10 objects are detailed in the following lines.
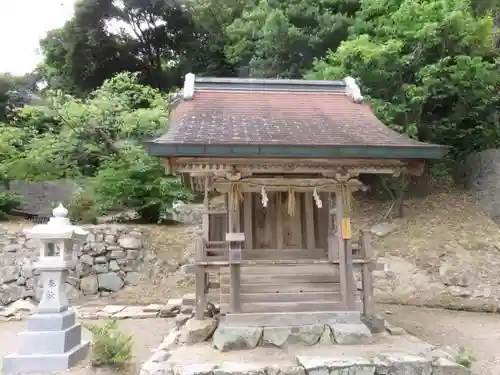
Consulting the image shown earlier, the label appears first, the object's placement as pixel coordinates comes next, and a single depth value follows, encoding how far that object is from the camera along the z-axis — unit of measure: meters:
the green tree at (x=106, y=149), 14.02
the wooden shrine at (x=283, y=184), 6.68
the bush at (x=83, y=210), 14.60
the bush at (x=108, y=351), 6.53
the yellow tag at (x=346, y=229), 7.36
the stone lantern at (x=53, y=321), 6.68
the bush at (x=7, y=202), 14.59
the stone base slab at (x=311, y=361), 5.79
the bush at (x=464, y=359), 6.39
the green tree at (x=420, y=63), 13.45
